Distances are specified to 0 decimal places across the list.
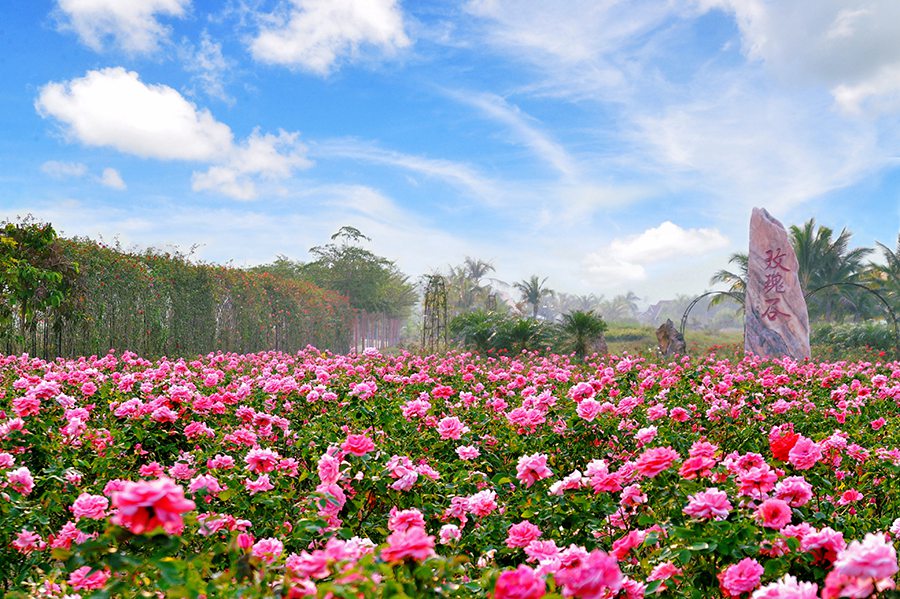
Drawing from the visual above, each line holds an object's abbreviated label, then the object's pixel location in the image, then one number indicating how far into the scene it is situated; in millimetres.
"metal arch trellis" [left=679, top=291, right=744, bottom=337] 15969
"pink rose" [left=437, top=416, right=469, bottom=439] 3160
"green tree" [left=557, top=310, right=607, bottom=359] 15648
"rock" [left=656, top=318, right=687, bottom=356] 16344
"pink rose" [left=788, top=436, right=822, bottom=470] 2369
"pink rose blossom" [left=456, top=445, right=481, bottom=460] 2941
